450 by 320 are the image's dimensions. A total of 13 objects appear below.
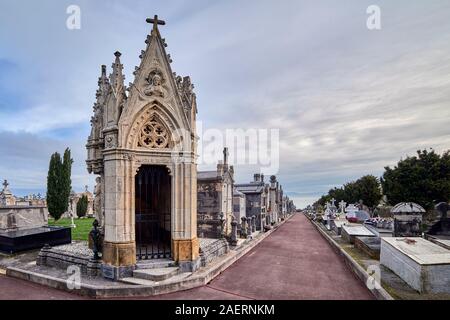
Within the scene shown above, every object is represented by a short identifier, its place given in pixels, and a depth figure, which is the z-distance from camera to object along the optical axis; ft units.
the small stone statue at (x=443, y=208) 58.57
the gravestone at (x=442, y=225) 56.49
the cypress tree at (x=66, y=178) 105.40
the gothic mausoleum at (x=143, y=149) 28.78
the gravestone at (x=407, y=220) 47.09
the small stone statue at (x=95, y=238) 29.60
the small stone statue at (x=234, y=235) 52.19
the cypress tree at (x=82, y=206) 155.94
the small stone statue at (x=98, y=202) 35.01
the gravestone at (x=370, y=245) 40.19
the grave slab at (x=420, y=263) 23.39
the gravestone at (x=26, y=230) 44.15
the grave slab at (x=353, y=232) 53.12
